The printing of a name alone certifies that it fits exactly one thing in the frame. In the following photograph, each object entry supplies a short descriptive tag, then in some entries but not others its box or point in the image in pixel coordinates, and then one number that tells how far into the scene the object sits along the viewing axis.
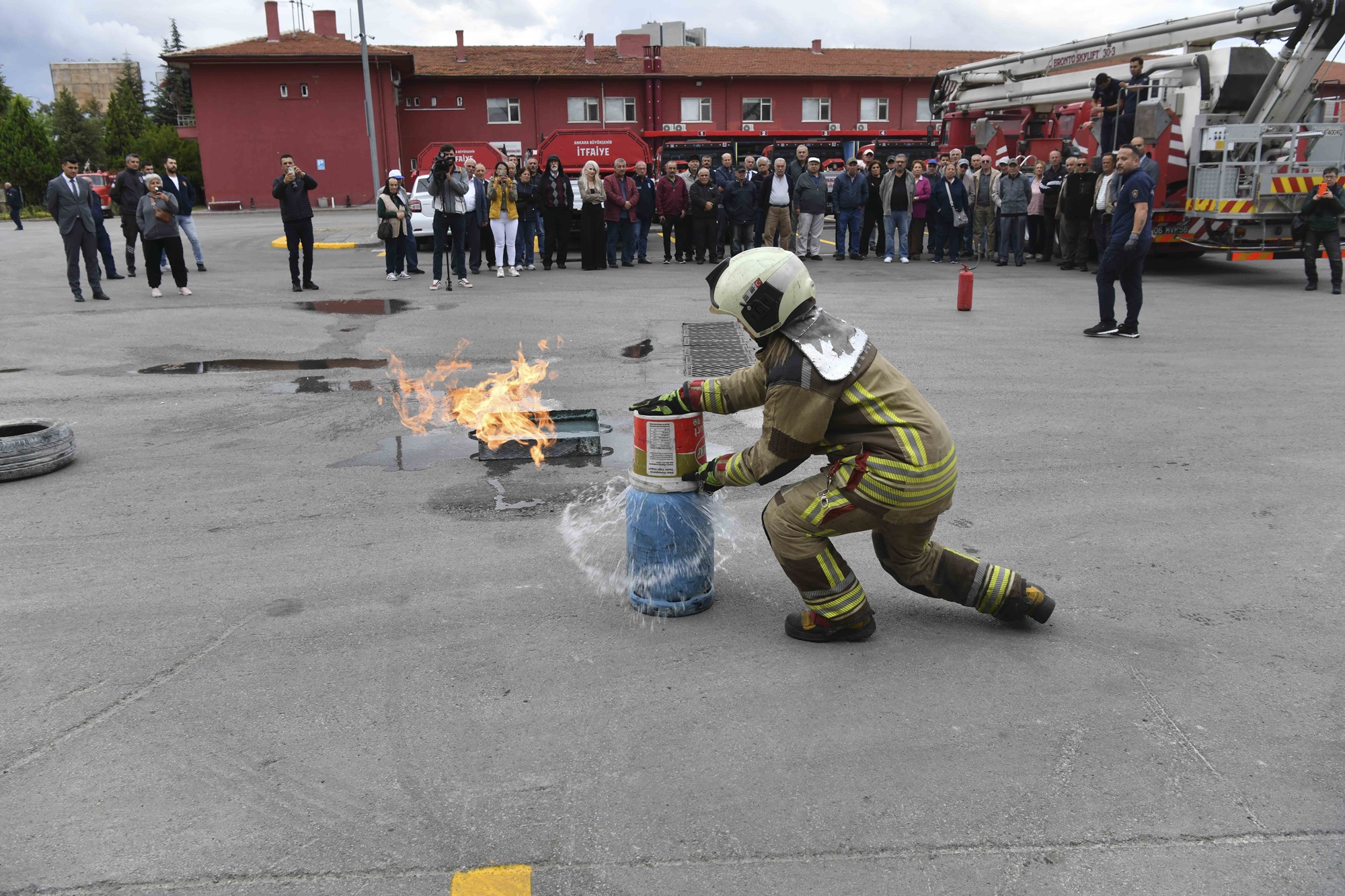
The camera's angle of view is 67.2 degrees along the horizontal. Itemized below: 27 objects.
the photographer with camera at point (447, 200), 15.38
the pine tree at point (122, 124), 62.75
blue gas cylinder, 4.52
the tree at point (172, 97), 78.44
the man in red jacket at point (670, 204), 19.05
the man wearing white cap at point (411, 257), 17.59
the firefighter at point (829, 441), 3.95
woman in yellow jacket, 17.09
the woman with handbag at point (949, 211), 18.80
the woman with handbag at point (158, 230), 14.51
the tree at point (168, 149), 58.28
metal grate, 9.91
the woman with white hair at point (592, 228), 17.78
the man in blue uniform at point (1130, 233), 10.62
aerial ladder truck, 15.41
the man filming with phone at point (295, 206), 14.75
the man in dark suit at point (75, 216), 14.49
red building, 48.53
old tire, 6.68
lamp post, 29.75
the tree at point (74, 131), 69.43
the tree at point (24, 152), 52.28
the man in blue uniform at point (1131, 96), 16.64
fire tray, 7.23
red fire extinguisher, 13.31
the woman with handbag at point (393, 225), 16.23
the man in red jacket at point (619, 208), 18.06
